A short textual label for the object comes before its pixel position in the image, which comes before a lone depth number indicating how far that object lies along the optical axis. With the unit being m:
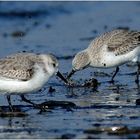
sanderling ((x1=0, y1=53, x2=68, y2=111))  10.87
